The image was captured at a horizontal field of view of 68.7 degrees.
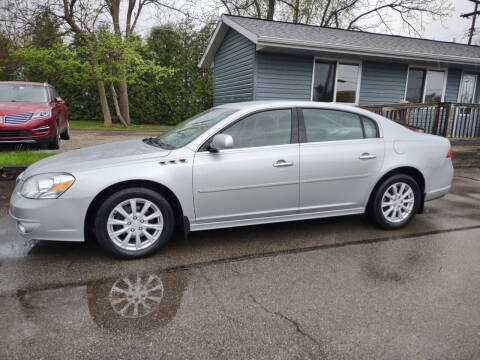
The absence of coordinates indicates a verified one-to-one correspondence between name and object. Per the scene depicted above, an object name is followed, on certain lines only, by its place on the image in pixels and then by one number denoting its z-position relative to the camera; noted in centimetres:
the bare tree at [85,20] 1527
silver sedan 316
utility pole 2445
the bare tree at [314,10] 2381
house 1123
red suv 767
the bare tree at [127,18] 1777
